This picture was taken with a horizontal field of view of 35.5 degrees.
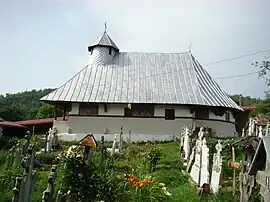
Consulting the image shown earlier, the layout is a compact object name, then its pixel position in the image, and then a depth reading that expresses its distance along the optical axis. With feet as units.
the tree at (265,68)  109.60
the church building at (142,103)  96.63
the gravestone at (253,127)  70.61
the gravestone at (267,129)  59.62
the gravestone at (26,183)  23.76
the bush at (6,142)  79.97
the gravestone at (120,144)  72.79
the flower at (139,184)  34.88
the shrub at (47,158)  59.93
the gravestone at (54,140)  78.16
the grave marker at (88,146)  39.36
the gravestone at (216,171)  36.91
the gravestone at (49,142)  73.55
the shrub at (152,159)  48.83
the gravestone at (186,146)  56.72
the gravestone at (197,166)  43.96
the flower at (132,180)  36.40
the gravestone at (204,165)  40.05
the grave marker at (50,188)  23.09
